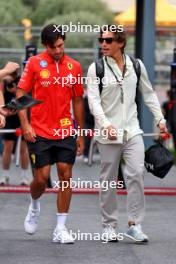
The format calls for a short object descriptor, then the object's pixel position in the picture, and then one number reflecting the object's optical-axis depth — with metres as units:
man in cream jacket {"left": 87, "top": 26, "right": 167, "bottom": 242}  9.38
